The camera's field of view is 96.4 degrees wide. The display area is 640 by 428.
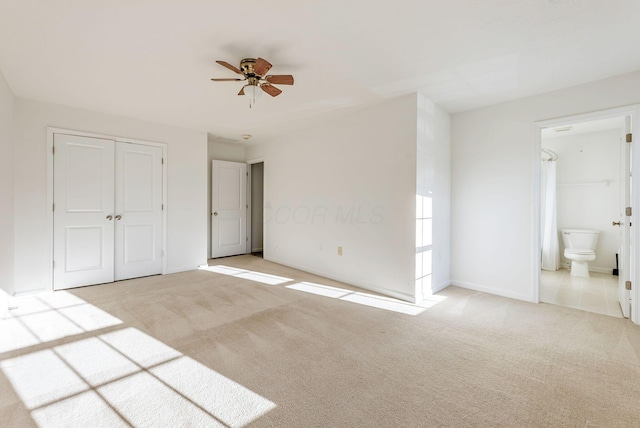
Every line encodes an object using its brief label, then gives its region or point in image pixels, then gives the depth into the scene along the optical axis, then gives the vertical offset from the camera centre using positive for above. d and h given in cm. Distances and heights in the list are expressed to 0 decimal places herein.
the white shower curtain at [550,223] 517 -20
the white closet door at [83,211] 389 -1
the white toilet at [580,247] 456 -61
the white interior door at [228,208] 614 +6
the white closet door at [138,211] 436 -1
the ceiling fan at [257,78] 250 +126
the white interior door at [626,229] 299 -17
